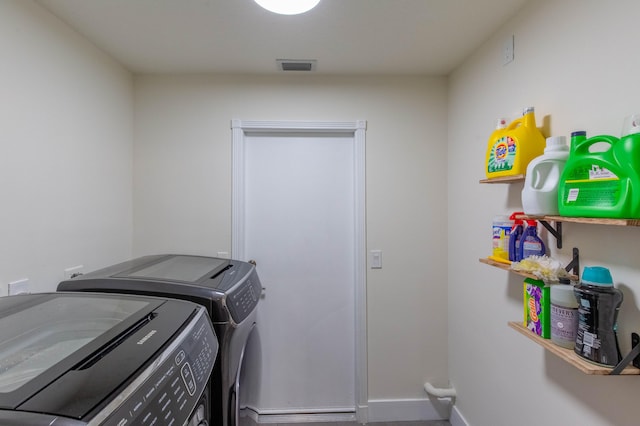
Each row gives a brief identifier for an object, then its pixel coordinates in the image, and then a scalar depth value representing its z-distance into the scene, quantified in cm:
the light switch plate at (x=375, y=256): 201
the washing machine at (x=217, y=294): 106
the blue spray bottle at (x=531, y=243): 117
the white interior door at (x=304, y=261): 204
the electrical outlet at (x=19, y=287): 119
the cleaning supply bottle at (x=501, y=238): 131
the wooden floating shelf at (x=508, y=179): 121
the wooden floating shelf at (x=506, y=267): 104
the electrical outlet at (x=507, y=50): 139
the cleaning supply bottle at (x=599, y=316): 87
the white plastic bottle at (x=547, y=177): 103
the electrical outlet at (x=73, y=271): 145
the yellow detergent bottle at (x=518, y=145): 119
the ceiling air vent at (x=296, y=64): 179
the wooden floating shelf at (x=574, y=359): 84
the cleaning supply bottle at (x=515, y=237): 125
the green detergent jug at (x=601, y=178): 78
